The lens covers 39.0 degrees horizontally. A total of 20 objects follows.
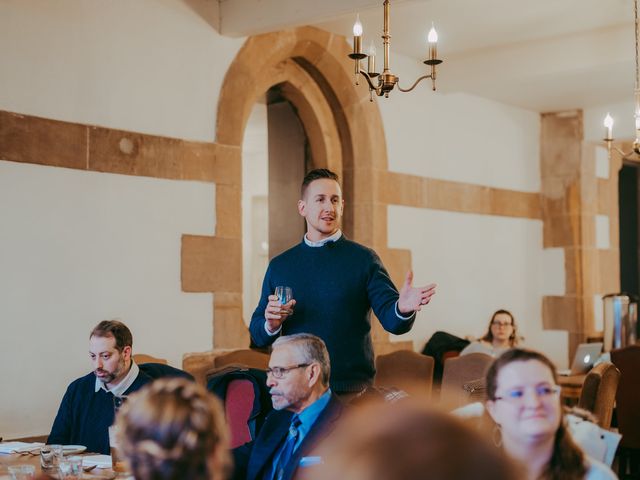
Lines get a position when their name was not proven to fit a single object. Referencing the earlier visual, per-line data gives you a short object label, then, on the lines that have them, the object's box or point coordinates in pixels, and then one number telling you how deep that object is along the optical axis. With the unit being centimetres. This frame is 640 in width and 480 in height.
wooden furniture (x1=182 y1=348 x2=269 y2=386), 604
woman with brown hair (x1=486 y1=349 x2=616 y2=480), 223
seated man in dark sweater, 391
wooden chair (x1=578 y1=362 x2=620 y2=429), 418
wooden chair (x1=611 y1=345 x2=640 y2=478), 629
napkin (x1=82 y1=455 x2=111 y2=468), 323
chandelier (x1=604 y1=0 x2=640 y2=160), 589
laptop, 705
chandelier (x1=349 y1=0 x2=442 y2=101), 451
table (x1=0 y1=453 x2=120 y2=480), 302
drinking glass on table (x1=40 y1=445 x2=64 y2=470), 309
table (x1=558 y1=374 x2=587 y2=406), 646
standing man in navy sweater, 376
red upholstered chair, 398
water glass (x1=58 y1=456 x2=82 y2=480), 297
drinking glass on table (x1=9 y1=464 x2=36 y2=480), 286
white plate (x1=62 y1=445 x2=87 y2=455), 337
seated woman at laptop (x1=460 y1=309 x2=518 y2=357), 724
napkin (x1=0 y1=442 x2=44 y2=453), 357
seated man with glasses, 302
